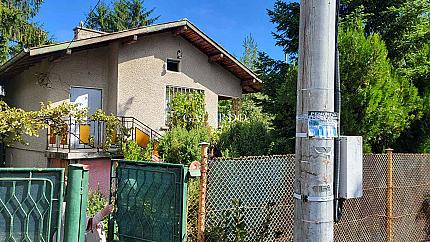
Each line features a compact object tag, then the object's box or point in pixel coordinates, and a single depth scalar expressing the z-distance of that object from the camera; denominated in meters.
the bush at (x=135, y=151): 11.59
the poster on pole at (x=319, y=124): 2.80
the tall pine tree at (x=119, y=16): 38.50
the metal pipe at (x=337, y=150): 2.93
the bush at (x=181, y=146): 11.42
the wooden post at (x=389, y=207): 6.50
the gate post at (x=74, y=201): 4.05
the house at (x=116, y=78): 12.58
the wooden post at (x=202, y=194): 4.95
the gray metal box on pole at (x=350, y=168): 2.98
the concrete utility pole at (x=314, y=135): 2.77
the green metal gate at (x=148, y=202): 4.66
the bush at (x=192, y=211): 5.48
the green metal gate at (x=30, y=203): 3.74
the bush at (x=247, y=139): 11.31
